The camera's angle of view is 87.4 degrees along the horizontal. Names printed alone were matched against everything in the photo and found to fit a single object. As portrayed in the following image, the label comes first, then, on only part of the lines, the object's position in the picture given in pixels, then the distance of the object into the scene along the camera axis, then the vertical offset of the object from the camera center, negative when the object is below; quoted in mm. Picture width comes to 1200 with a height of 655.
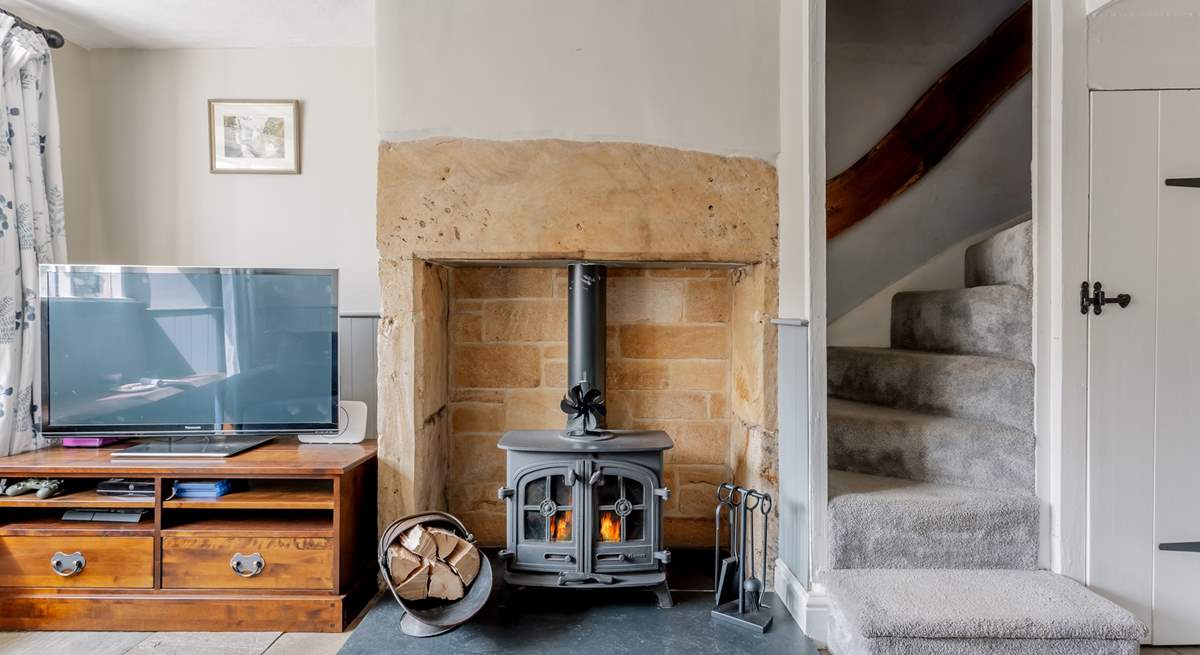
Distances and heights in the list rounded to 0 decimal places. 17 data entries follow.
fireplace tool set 2139 -910
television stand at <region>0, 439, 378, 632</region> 2158 -828
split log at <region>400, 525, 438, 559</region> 2141 -752
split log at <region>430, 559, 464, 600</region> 2133 -884
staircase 1690 -573
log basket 2049 -943
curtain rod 2494 +1153
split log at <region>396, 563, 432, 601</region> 2105 -886
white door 1986 -192
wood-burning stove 2248 -671
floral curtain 2346 +407
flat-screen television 2334 -89
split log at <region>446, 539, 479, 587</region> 2150 -823
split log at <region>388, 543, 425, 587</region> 2098 -810
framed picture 2820 +859
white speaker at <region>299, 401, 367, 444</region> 2543 -413
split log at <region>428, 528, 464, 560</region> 2168 -764
